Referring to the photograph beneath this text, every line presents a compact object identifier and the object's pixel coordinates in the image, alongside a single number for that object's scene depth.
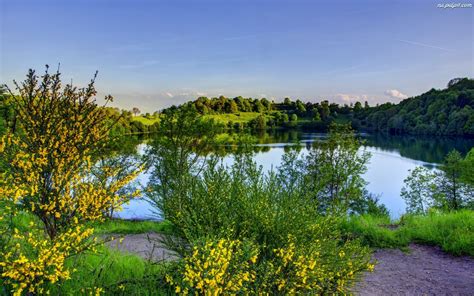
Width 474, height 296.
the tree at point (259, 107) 144.40
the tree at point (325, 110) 134.88
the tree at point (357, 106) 147.30
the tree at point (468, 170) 30.88
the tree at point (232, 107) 127.44
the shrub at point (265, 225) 4.80
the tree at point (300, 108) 145.44
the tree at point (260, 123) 126.54
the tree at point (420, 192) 36.50
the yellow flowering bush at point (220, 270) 4.04
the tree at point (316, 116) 130.88
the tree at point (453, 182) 34.47
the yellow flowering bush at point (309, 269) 4.70
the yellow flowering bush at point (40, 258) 4.43
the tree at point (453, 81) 136.88
